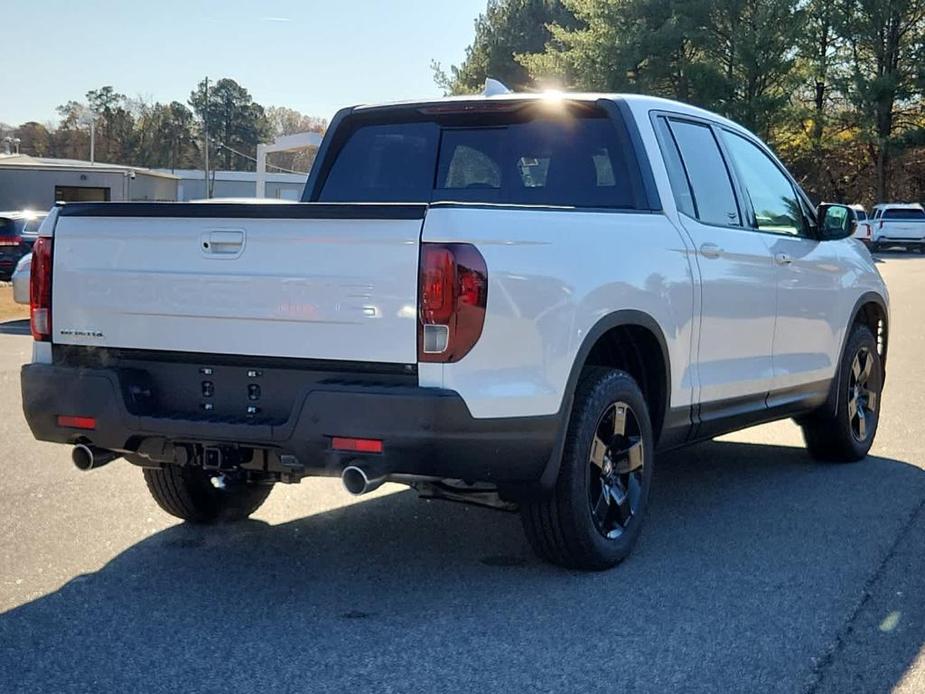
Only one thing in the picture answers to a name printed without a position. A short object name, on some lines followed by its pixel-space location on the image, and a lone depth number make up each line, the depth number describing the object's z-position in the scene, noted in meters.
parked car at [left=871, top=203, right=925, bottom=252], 41.44
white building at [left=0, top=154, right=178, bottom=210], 57.97
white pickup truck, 4.25
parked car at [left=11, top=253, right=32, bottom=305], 15.02
